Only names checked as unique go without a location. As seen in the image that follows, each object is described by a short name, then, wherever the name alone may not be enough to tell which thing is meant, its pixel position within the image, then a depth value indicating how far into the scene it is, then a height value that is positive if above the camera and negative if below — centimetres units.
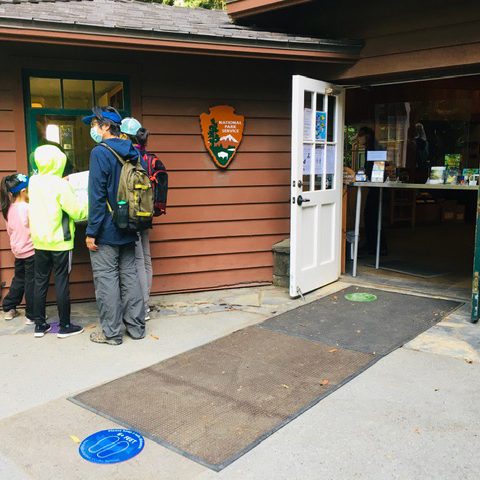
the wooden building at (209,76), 448 +96
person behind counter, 668 -54
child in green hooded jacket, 402 -42
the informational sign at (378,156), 604 +18
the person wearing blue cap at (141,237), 427 -59
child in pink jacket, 436 -50
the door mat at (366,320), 402 -133
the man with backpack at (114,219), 384 -37
